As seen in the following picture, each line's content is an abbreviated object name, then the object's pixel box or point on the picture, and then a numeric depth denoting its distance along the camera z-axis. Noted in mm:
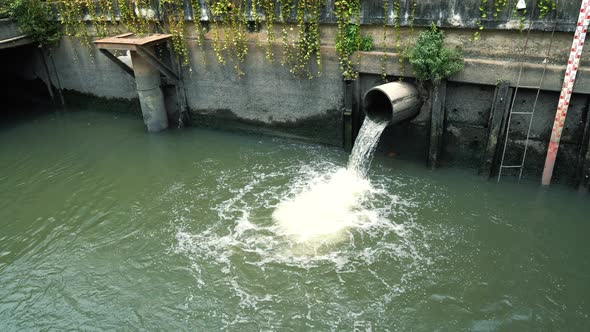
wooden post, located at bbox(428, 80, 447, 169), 9352
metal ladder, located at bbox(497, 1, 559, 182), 8268
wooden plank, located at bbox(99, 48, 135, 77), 12032
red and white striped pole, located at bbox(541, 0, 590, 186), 7715
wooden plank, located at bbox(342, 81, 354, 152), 10453
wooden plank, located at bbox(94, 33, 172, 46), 11195
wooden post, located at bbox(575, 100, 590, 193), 8409
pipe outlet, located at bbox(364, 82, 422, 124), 9227
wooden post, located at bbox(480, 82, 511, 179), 8766
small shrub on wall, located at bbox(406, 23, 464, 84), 8852
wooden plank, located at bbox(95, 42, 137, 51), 11130
